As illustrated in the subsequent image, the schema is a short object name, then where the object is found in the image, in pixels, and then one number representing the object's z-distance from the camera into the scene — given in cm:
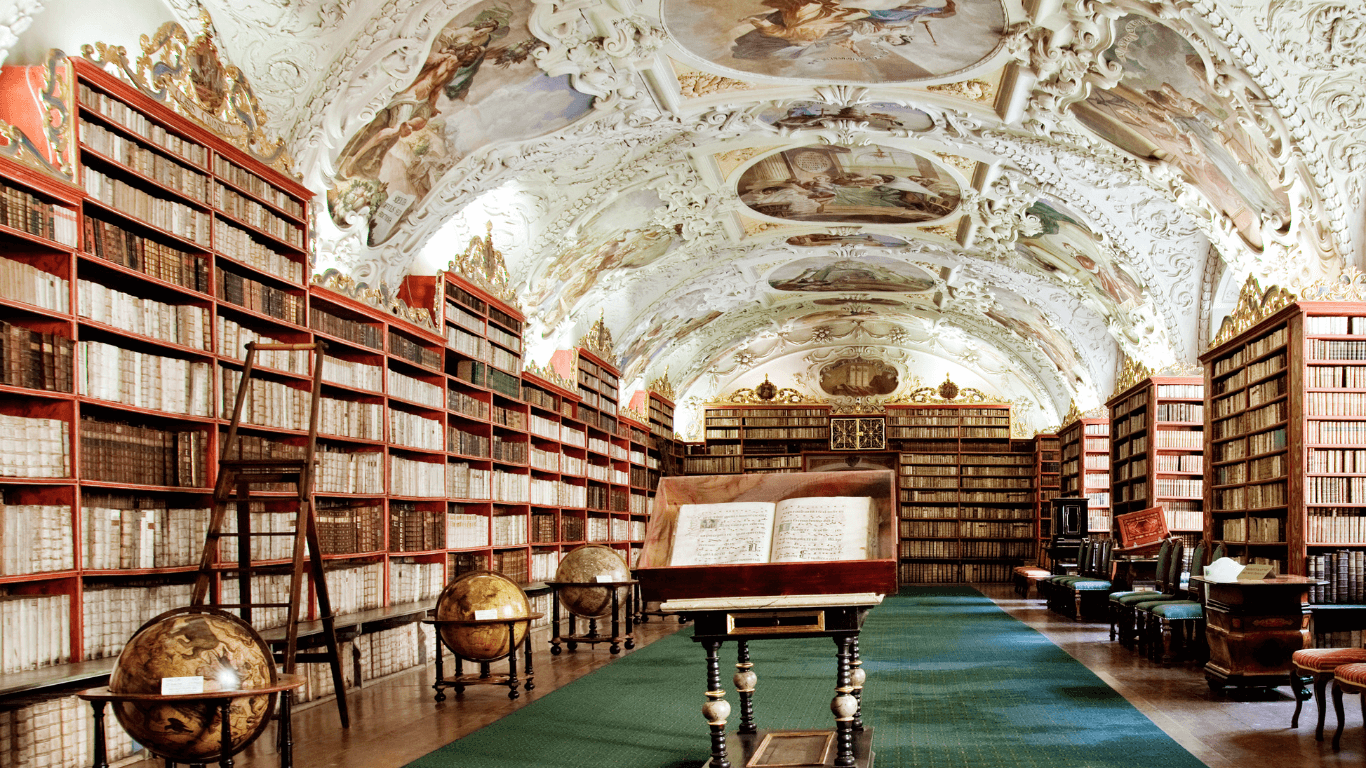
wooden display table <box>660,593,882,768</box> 539
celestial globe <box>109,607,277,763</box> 520
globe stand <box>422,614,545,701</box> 907
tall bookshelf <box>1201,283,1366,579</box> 1059
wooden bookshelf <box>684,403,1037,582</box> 2909
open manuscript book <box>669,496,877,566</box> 555
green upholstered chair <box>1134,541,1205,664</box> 1059
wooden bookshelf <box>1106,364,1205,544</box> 1723
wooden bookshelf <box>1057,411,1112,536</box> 2347
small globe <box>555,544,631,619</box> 1212
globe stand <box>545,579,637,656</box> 1216
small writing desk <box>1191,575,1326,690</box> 877
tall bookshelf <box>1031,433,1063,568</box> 2850
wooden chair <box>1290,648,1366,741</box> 681
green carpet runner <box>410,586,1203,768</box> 684
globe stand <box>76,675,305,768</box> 515
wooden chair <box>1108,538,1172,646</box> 1216
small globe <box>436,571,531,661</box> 899
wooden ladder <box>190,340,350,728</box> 687
